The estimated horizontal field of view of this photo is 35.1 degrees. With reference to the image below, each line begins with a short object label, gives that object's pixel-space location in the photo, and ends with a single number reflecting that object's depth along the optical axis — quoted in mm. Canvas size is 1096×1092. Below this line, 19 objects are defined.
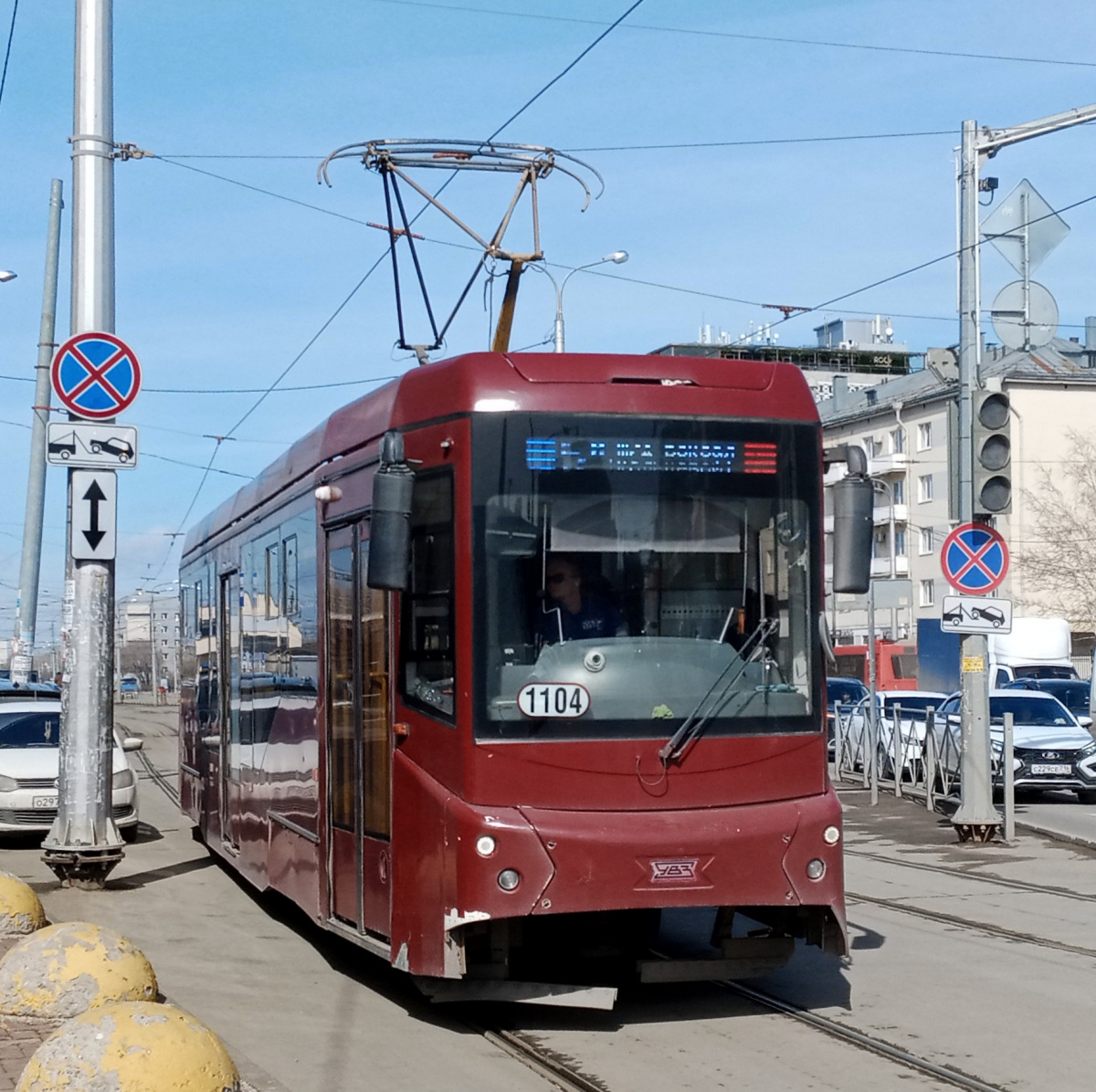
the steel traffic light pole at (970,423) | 16188
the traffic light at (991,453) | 15188
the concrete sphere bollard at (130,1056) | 5441
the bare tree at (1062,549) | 65562
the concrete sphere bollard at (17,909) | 9664
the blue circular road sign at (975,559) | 15656
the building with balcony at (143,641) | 64750
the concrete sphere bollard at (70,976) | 7363
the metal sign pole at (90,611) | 13023
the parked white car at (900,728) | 23984
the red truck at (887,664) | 49594
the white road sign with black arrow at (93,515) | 12984
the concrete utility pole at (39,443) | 31569
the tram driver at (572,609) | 7617
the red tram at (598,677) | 7520
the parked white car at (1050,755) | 23516
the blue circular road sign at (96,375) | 12820
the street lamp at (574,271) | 32500
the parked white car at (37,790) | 16688
